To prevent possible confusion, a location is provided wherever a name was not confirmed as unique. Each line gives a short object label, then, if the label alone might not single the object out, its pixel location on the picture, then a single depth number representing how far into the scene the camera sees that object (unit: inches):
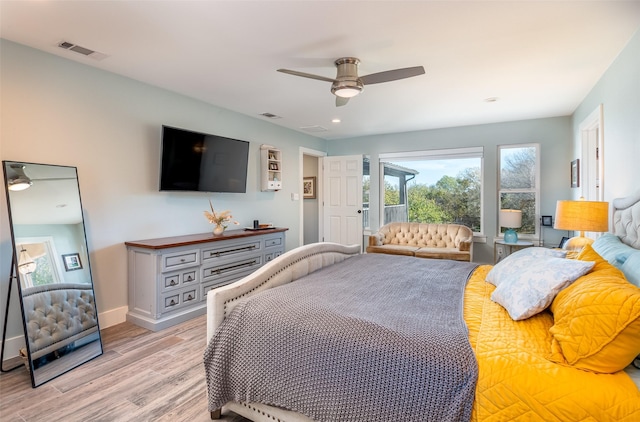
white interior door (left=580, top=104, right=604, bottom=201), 141.9
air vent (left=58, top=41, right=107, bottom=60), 101.2
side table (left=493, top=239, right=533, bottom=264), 185.6
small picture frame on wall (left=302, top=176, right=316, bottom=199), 276.8
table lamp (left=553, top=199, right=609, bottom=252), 104.9
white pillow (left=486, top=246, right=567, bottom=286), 76.3
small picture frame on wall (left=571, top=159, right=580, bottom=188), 163.8
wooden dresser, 122.1
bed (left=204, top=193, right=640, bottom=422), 43.0
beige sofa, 184.9
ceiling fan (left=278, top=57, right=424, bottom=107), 97.3
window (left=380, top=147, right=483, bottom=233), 214.8
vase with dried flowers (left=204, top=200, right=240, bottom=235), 149.3
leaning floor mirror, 91.7
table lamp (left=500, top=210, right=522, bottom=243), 186.1
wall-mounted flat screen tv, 139.3
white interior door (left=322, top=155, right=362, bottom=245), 245.1
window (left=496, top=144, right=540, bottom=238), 195.3
